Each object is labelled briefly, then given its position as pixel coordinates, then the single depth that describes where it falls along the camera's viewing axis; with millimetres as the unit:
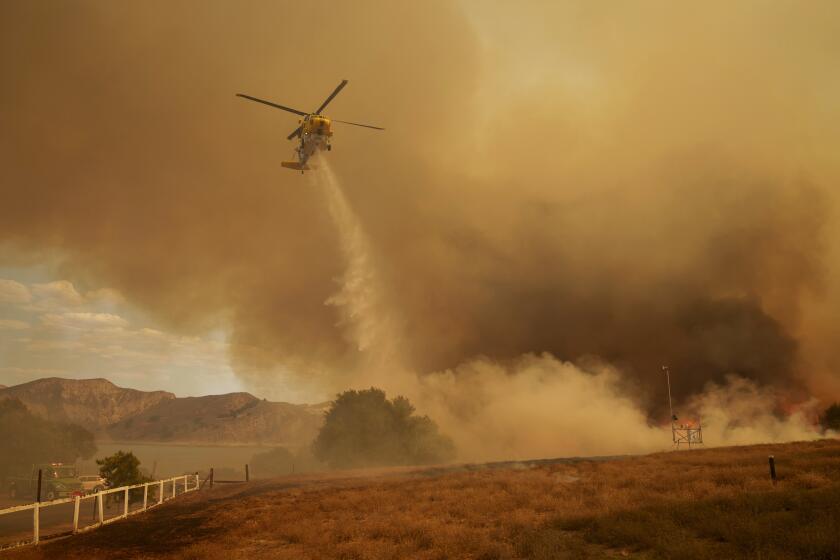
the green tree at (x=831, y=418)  83750
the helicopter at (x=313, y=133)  46438
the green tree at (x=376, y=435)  89125
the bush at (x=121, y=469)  44719
